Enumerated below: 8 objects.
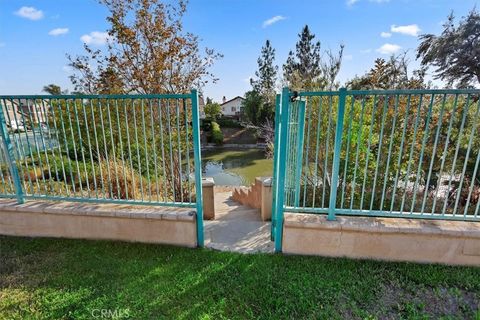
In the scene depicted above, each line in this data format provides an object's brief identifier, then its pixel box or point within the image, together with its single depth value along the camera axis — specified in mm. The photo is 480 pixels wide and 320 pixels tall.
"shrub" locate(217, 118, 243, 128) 28984
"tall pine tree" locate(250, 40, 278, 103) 27062
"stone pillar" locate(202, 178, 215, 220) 3924
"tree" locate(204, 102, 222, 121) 27322
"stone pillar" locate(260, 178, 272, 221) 3617
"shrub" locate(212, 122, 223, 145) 25359
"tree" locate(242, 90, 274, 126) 21828
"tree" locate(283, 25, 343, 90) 6781
